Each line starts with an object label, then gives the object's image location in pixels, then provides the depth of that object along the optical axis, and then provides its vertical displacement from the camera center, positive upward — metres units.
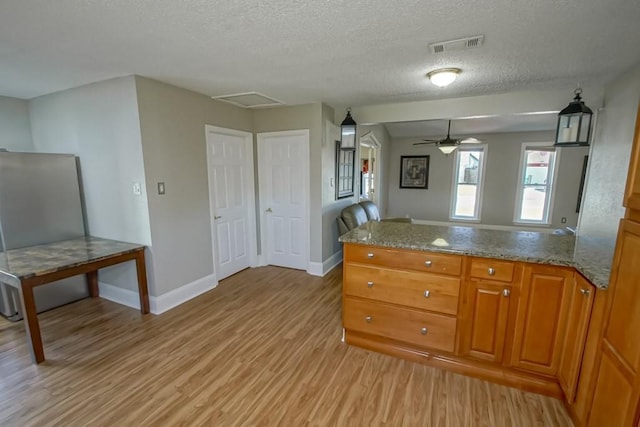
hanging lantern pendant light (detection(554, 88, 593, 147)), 2.29 +0.45
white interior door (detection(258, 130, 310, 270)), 4.00 -0.32
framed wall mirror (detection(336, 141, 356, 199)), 4.36 +0.06
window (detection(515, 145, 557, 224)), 6.12 -0.14
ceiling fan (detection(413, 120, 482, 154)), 4.94 +0.56
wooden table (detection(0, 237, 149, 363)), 2.17 -0.77
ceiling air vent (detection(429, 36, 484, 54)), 1.93 +0.94
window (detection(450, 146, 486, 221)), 6.70 -0.15
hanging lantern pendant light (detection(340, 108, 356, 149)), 2.98 +0.47
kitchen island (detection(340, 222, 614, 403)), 1.78 -0.87
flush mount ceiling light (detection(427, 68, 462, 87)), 2.49 +0.90
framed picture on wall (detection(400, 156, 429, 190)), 7.18 +0.11
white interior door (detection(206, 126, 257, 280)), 3.62 -0.34
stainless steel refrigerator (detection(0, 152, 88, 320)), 2.79 -0.39
